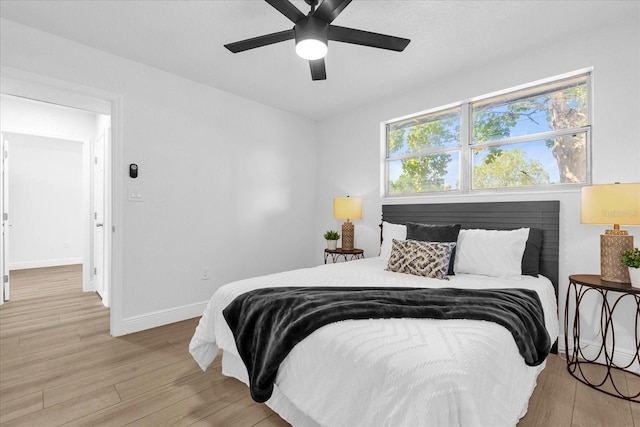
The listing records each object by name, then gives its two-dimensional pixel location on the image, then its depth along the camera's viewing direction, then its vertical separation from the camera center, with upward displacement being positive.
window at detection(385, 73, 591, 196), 2.63 +0.70
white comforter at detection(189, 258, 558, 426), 0.99 -0.60
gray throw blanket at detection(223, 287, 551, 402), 1.41 -0.50
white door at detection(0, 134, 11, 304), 3.61 -0.31
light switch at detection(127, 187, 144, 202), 2.94 +0.15
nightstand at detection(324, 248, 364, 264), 3.85 -0.54
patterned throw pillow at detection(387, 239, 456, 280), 2.37 -0.37
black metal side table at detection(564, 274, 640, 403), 1.98 -0.96
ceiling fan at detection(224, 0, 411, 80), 1.71 +1.09
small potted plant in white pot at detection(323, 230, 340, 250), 4.02 -0.32
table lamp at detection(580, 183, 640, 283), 1.94 -0.02
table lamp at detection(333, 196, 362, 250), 3.84 +0.01
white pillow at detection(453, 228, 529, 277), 2.42 -0.33
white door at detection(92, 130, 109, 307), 3.80 -0.12
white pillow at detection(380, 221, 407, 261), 3.13 -0.25
